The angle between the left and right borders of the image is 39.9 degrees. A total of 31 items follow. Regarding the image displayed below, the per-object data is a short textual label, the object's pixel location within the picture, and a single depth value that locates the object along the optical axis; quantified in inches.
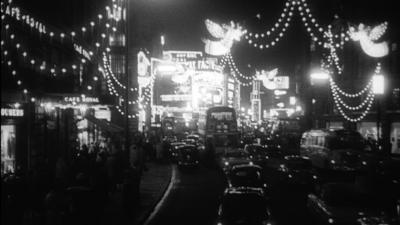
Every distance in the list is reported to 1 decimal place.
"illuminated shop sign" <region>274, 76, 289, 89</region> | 3268.7
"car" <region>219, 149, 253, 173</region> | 1069.8
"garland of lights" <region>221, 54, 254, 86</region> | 3133.4
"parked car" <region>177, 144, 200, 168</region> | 1396.4
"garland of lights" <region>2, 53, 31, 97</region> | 723.0
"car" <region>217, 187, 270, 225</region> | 478.3
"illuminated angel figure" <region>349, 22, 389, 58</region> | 1496.1
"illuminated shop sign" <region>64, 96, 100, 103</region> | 1034.1
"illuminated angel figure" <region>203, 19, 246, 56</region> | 2111.2
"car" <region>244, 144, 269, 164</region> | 1391.7
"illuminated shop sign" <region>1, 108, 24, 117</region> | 808.9
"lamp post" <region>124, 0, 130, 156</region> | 837.2
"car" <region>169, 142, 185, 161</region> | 1618.5
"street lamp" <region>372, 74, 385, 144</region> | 1691.4
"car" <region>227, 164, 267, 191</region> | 876.6
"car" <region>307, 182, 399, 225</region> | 456.8
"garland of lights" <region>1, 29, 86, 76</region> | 776.0
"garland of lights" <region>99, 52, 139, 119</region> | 1580.7
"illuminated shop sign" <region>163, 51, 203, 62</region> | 3220.0
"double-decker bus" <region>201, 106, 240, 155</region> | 1870.1
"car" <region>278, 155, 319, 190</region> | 935.0
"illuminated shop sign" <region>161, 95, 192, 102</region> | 3053.6
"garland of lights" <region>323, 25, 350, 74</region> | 2146.7
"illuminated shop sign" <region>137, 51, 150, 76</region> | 2142.3
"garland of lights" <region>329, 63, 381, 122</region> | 1955.6
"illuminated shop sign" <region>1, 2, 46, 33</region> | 774.2
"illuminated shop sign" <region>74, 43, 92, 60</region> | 1159.9
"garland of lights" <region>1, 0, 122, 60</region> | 775.7
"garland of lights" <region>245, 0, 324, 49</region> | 2508.9
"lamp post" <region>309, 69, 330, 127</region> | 2337.6
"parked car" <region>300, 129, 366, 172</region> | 1118.4
